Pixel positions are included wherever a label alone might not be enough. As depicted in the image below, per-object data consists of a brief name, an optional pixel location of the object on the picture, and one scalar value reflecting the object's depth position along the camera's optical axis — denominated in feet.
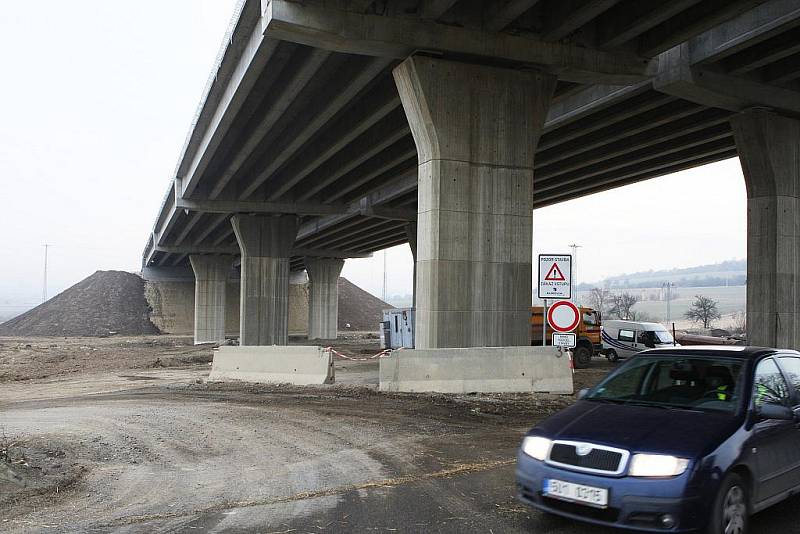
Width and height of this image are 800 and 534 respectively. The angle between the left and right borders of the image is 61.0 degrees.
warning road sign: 42.55
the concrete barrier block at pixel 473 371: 43.39
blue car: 14.84
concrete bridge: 48.39
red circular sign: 42.57
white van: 89.65
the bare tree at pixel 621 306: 325.95
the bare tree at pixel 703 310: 265.52
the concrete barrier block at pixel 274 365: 53.01
